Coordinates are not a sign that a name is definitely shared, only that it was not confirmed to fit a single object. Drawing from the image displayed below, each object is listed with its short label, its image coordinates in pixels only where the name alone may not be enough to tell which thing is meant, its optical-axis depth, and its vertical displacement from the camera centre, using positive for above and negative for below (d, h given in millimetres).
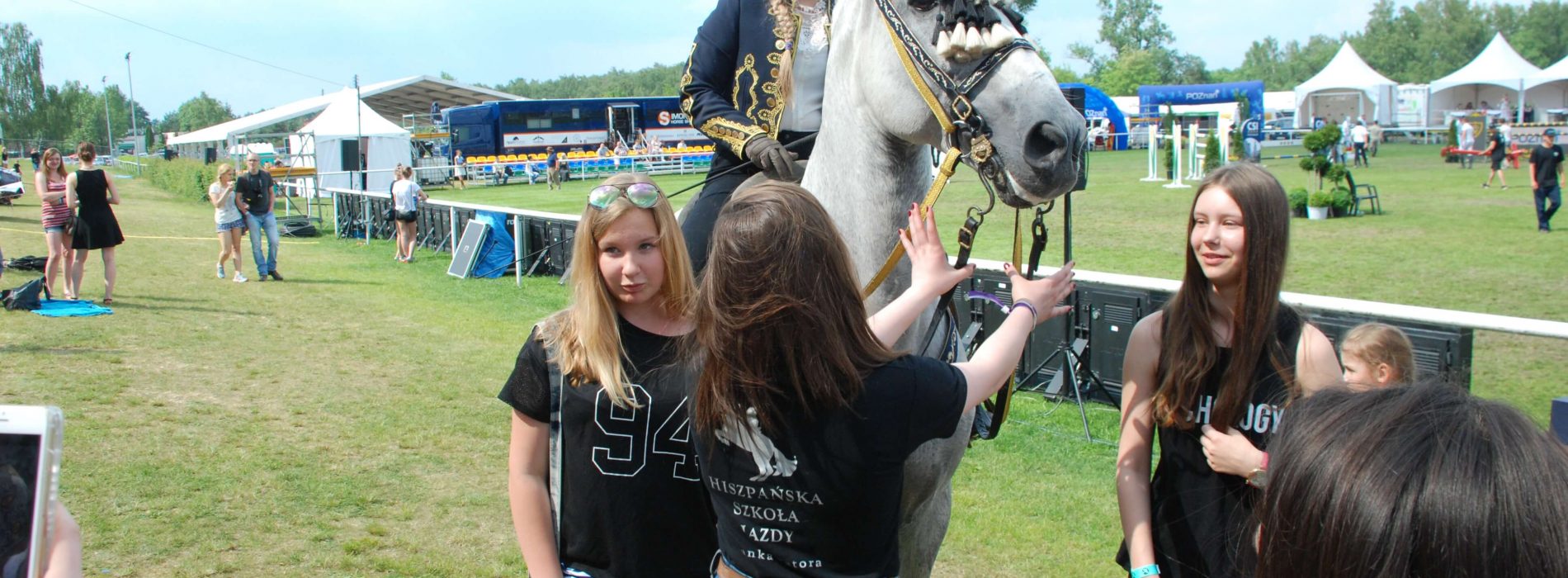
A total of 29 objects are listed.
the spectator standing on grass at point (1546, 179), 16312 -194
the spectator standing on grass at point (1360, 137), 33338 +1075
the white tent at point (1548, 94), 50562 +3551
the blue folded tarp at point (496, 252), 15445 -915
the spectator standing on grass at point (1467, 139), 32703 +939
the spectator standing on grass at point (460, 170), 38306 +790
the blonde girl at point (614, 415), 2299 -501
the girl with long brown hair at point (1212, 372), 2314 -445
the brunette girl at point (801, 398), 1923 -407
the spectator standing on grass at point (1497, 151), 23641 +383
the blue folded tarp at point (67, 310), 11516 -1219
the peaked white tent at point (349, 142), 29516 +1472
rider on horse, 3250 +316
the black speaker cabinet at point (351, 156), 29609 +1062
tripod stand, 7578 -1334
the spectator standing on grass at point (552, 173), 35188 +546
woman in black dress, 11961 -150
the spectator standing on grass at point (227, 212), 14203 -223
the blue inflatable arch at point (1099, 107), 45469 +3065
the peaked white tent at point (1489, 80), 49094 +4155
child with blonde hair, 3361 -604
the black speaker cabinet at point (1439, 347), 5617 -959
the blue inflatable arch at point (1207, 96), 47250 +3784
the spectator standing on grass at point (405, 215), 17469 -374
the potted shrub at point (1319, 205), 18859 -596
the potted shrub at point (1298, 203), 19281 -568
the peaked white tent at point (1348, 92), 51281 +3927
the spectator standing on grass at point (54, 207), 12031 -87
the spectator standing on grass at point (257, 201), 14688 -86
